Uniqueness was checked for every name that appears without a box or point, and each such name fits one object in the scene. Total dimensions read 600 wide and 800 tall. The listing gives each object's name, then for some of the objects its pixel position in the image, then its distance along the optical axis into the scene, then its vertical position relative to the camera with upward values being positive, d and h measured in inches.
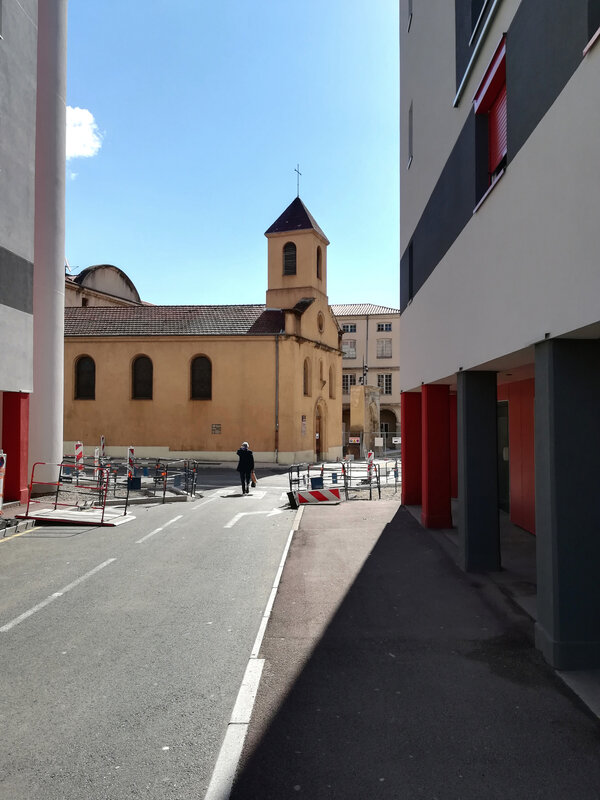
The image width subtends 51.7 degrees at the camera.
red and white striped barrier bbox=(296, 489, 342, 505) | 678.5 -79.3
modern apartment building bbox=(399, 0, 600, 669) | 213.9 +67.9
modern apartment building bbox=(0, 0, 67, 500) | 599.5 +213.3
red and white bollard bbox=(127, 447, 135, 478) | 764.3 -55.4
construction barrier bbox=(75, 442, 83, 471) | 827.4 -39.3
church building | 1419.8 +113.2
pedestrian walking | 864.3 -56.9
